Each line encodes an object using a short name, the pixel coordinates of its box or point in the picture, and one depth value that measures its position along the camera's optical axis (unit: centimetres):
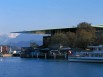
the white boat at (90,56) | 10050
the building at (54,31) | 15456
